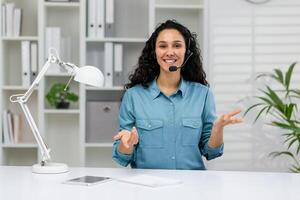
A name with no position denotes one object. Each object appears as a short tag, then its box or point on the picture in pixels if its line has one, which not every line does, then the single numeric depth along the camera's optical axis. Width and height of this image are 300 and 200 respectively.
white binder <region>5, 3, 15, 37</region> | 3.55
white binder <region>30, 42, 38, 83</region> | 3.56
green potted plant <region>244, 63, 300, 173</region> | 3.17
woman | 2.28
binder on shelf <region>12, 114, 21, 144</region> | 3.59
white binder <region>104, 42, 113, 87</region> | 3.58
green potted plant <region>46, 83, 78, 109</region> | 3.55
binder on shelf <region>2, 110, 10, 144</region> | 3.56
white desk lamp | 1.95
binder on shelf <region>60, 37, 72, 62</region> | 3.64
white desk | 1.55
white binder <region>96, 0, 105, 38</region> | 3.54
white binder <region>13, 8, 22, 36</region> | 3.58
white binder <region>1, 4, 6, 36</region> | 3.55
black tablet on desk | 1.74
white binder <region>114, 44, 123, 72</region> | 3.58
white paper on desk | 1.72
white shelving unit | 3.71
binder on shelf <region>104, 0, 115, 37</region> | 3.54
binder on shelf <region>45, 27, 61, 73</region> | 3.55
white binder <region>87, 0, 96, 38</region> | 3.53
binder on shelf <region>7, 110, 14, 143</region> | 3.57
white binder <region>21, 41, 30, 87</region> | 3.56
